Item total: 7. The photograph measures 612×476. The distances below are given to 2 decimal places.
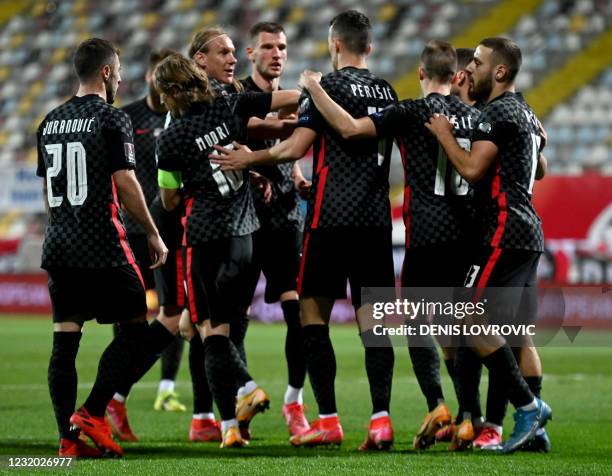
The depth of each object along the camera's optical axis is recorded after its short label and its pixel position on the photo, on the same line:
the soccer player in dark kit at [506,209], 11.49
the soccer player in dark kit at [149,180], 16.70
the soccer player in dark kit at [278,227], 14.12
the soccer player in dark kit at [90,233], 11.58
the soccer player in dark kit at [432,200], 12.36
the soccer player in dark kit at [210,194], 12.25
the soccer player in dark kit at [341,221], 12.12
